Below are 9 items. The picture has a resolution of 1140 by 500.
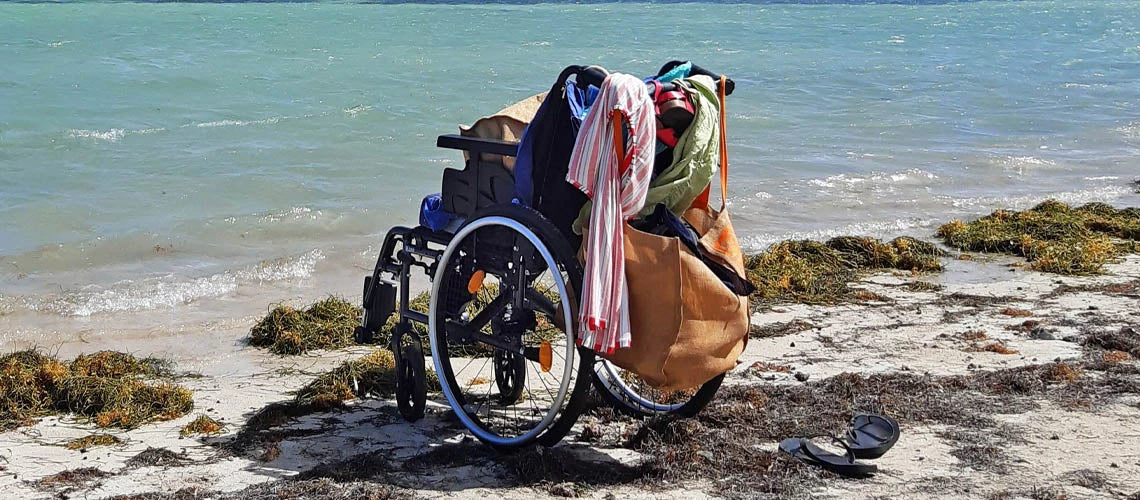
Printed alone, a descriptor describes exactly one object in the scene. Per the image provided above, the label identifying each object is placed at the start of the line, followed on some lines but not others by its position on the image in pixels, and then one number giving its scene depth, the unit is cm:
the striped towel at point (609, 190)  378
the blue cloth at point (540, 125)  406
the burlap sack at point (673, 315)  383
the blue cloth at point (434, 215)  470
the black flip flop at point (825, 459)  402
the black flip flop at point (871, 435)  415
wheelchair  404
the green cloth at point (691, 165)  400
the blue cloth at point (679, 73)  420
